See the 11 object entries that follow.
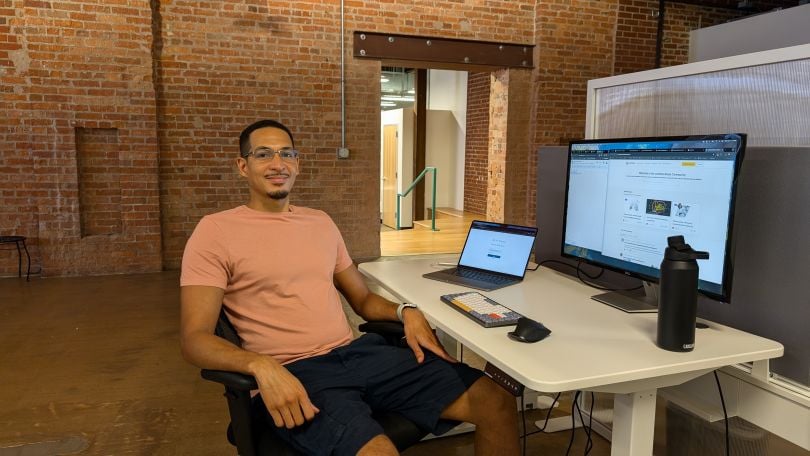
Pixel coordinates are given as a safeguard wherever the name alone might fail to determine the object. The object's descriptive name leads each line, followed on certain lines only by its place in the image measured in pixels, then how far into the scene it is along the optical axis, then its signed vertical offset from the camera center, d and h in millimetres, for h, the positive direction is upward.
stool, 4941 -817
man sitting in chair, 1419 -511
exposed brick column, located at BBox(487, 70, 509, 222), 6570 +136
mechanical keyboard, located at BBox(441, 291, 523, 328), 1550 -427
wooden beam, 5900 +1065
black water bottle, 1322 -306
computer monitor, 1435 -119
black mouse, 1416 -424
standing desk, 1239 -445
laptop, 2047 -364
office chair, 1380 -686
